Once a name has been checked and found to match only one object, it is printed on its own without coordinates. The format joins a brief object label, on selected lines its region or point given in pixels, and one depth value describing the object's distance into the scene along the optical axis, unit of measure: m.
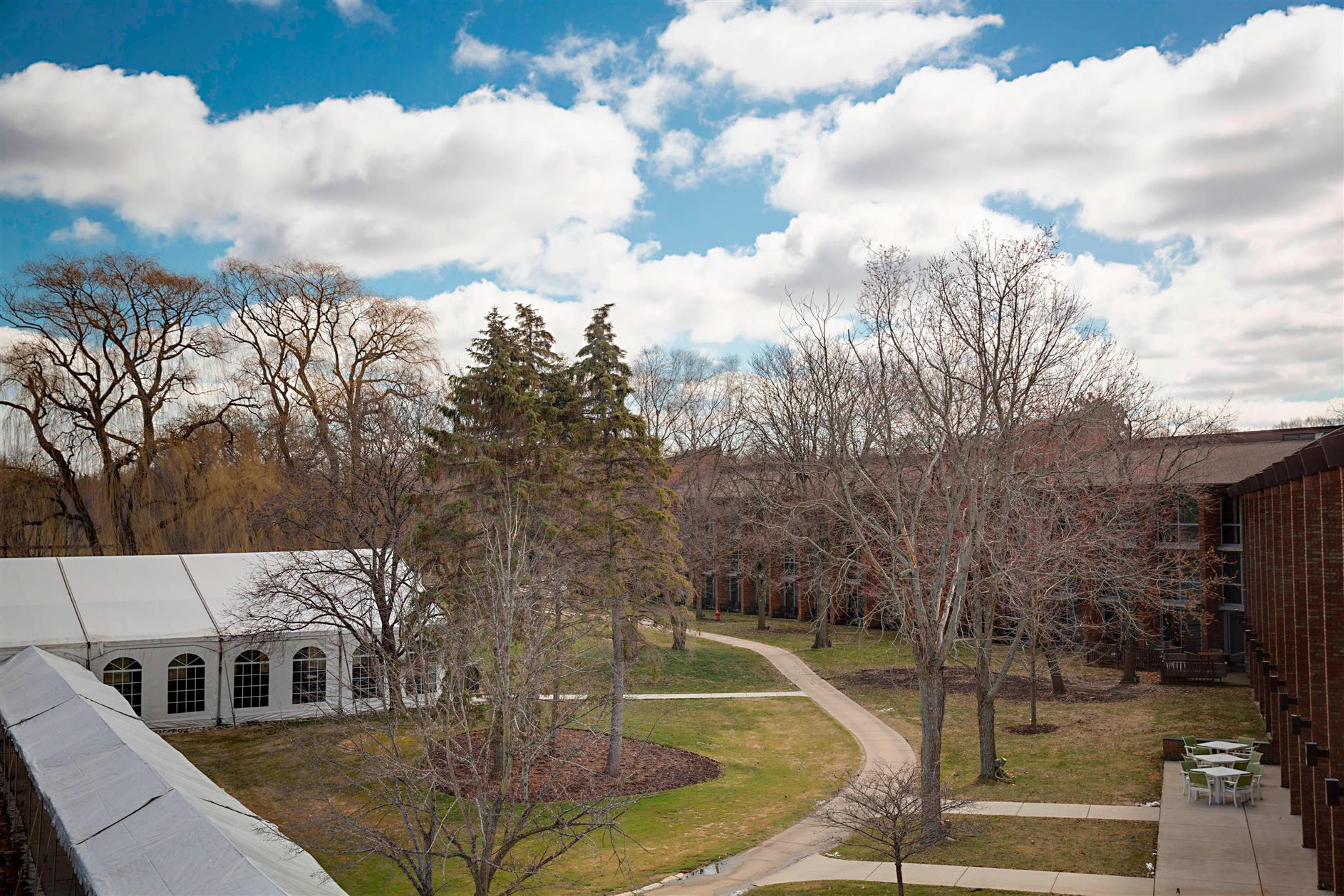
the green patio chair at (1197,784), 18.19
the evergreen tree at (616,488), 21.89
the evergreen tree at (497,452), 19.91
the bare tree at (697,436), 49.47
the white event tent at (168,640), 24.77
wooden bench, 32.06
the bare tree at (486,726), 10.40
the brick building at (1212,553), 34.06
